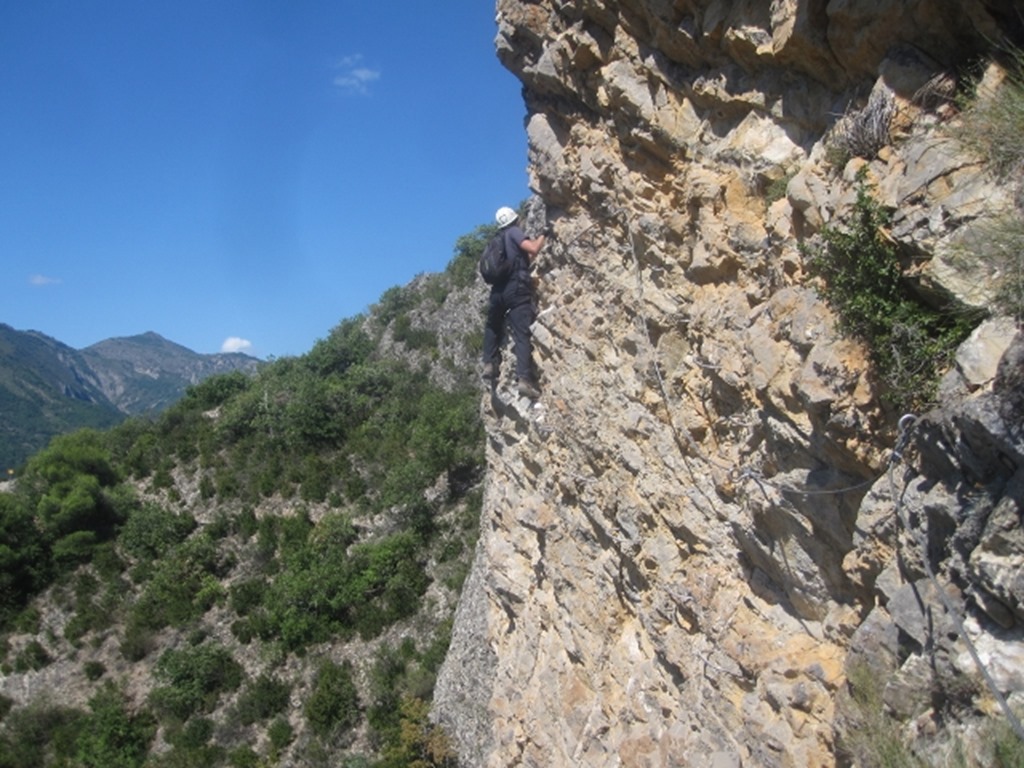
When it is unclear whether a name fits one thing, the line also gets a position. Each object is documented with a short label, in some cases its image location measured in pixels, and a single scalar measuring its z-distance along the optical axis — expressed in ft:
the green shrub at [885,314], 13.52
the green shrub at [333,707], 52.54
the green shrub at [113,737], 54.90
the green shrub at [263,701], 55.52
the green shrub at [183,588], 64.64
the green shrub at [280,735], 52.95
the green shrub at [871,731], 12.73
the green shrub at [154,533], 71.05
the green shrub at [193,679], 57.06
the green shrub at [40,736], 56.90
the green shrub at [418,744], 42.15
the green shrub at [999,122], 12.55
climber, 30.01
